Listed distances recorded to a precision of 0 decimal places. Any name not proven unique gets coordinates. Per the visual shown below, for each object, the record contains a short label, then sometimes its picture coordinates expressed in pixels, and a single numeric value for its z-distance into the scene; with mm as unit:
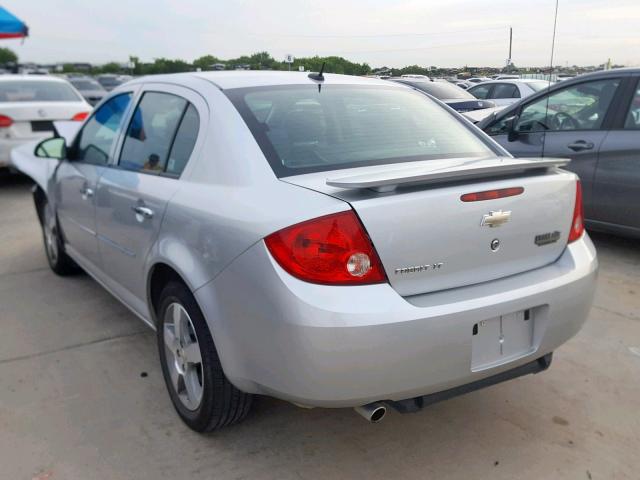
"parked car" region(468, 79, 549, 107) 11625
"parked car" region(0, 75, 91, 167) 8273
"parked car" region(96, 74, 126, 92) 31622
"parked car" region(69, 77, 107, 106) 21781
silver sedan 2072
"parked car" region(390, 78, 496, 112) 9875
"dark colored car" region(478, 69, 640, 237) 4906
